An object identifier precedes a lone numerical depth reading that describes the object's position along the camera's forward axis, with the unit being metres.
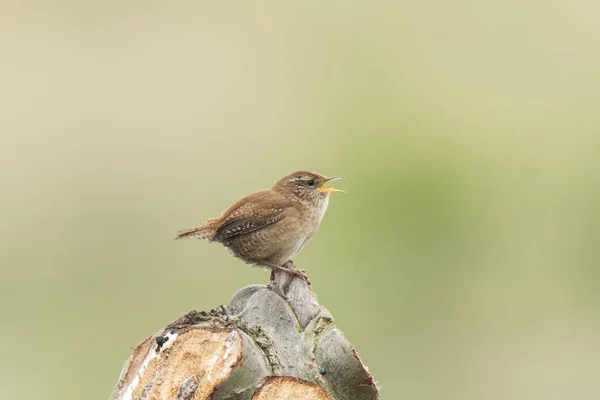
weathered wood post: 4.53
